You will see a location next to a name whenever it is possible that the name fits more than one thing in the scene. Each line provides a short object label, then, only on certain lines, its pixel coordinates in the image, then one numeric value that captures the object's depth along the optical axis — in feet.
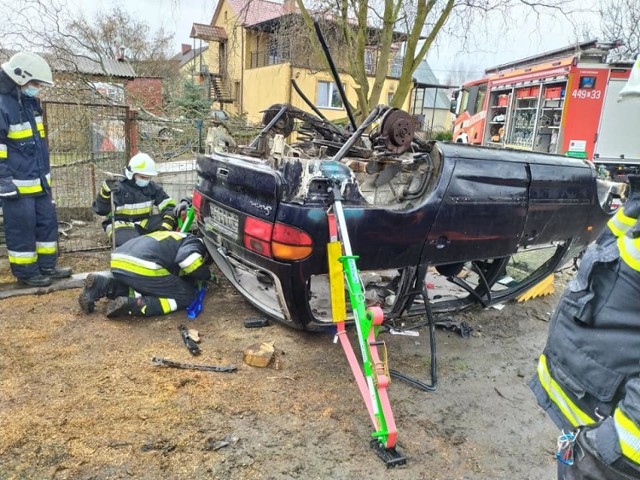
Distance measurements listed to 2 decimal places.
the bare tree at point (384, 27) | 28.78
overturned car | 9.65
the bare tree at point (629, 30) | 71.92
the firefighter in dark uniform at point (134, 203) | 16.14
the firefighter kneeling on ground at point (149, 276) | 12.41
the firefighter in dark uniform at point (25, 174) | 13.52
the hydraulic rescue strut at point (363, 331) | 7.85
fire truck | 33.65
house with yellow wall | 77.61
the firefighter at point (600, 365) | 3.88
